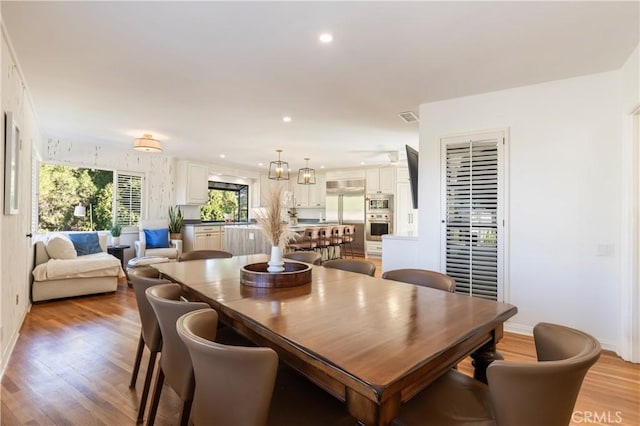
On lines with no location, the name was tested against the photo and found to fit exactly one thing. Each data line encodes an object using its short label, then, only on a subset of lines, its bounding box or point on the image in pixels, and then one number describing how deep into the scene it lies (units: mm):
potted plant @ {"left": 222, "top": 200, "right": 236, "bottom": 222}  8758
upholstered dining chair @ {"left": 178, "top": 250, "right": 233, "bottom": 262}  3184
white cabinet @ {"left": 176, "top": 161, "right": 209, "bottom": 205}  7285
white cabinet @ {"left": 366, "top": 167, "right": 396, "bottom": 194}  7930
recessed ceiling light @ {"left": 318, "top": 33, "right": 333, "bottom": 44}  2254
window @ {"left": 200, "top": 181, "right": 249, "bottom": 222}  8398
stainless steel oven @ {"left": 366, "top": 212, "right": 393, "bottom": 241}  7821
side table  5516
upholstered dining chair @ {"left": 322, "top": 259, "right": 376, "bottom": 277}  2576
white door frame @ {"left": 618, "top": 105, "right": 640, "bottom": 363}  2635
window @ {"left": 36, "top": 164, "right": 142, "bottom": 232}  5934
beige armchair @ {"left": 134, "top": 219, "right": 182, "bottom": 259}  5832
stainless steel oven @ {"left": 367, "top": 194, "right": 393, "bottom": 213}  7902
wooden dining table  926
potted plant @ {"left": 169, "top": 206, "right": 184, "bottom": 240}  6891
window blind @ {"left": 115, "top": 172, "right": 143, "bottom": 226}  6367
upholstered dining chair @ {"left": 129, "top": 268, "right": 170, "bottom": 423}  1874
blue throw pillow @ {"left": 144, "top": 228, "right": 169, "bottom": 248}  6060
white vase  2104
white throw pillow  4379
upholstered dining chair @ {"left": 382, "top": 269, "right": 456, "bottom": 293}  2042
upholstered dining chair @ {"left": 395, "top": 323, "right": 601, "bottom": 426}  964
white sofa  4098
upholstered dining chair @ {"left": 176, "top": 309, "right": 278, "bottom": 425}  1013
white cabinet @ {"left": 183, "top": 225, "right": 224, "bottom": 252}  7055
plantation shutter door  3373
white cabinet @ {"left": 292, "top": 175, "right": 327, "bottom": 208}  9336
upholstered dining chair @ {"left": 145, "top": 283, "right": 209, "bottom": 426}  1423
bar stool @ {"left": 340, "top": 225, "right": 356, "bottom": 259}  7464
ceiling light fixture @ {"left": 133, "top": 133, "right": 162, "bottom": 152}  4648
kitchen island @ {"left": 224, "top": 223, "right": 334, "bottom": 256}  6285
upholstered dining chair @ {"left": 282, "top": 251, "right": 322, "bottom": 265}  3097
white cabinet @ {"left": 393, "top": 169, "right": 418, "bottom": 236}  7691
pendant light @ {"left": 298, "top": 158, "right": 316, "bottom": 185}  6918
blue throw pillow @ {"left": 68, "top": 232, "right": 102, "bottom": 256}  4926
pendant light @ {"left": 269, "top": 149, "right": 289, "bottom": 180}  5963
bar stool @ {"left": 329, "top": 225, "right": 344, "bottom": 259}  6980
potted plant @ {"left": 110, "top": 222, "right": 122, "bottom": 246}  5789
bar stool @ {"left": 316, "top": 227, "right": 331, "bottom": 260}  6620
